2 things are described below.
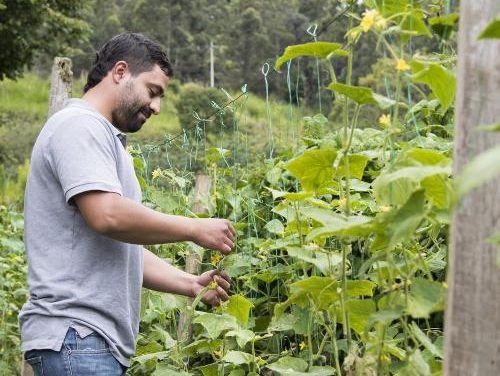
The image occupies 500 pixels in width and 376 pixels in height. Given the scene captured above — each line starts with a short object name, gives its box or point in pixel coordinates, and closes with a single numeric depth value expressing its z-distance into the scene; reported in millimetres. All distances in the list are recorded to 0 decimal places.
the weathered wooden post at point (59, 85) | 4082
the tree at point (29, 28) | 13547
